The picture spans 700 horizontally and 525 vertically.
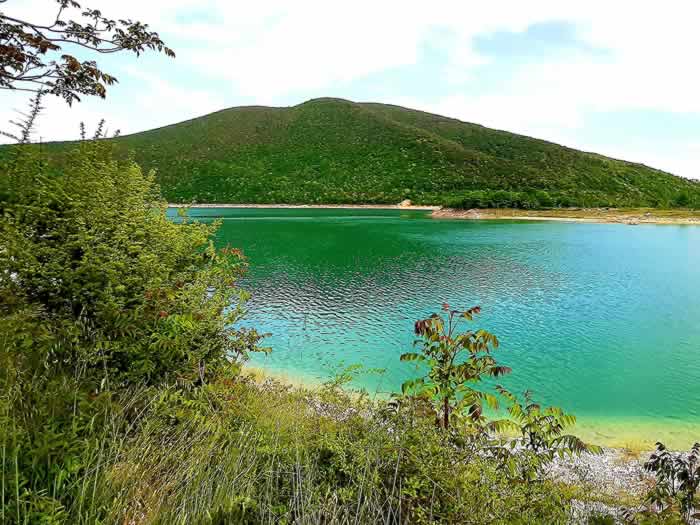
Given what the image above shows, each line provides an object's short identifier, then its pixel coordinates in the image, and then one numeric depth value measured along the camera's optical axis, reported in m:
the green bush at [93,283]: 3.85
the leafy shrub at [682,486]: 3.54
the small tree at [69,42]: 4.27
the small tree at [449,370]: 4.36
